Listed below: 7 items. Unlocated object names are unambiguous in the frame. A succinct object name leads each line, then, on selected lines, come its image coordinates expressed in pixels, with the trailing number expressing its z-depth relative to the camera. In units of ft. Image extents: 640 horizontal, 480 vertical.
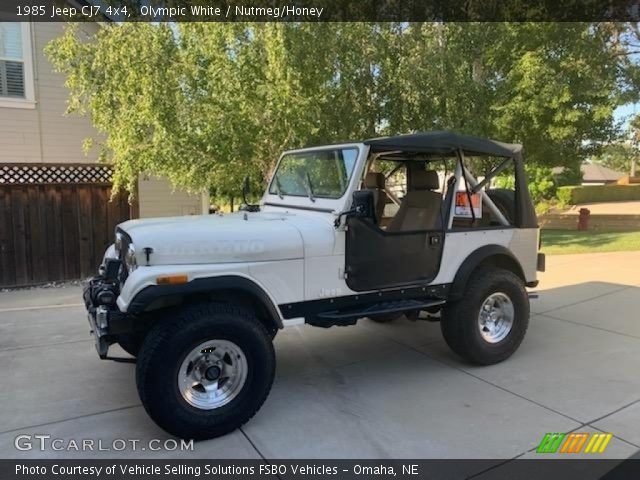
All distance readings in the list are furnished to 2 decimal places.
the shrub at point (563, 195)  95.02
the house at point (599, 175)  188.96
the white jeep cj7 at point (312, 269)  10.72
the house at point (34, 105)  30.48
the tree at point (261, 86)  24.50
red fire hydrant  57.36
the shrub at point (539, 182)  76.22
